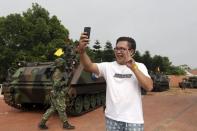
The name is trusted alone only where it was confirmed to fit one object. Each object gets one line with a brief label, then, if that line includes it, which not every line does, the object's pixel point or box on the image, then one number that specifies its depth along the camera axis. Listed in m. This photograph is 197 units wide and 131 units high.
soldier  3.77
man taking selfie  1.45
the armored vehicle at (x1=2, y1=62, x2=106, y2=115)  4.70
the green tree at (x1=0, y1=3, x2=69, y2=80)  12.56
